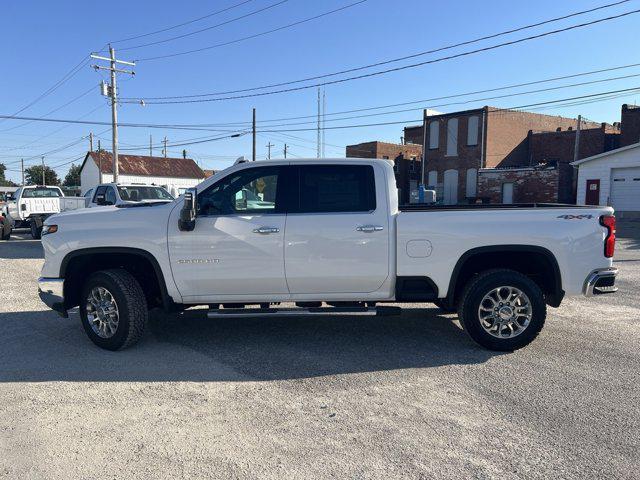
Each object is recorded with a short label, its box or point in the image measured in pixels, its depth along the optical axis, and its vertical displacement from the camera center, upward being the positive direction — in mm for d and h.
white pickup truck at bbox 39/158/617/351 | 5211 -540
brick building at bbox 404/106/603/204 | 41188 +4350
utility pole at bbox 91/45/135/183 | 31766 +6185
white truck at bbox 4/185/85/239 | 16906 -506
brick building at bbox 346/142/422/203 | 48562 +4586
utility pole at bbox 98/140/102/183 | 56638 +3449
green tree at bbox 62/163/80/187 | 94981 +2843
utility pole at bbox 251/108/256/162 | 37681 +4658
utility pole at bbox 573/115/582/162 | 38053 +4144
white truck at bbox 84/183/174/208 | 14570 +9
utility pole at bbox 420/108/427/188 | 45125 +4519
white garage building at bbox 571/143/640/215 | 27781 +1234
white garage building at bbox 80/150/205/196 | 60781 +2993
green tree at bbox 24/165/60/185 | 96438 +3282
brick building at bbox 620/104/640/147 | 35781 +5360
